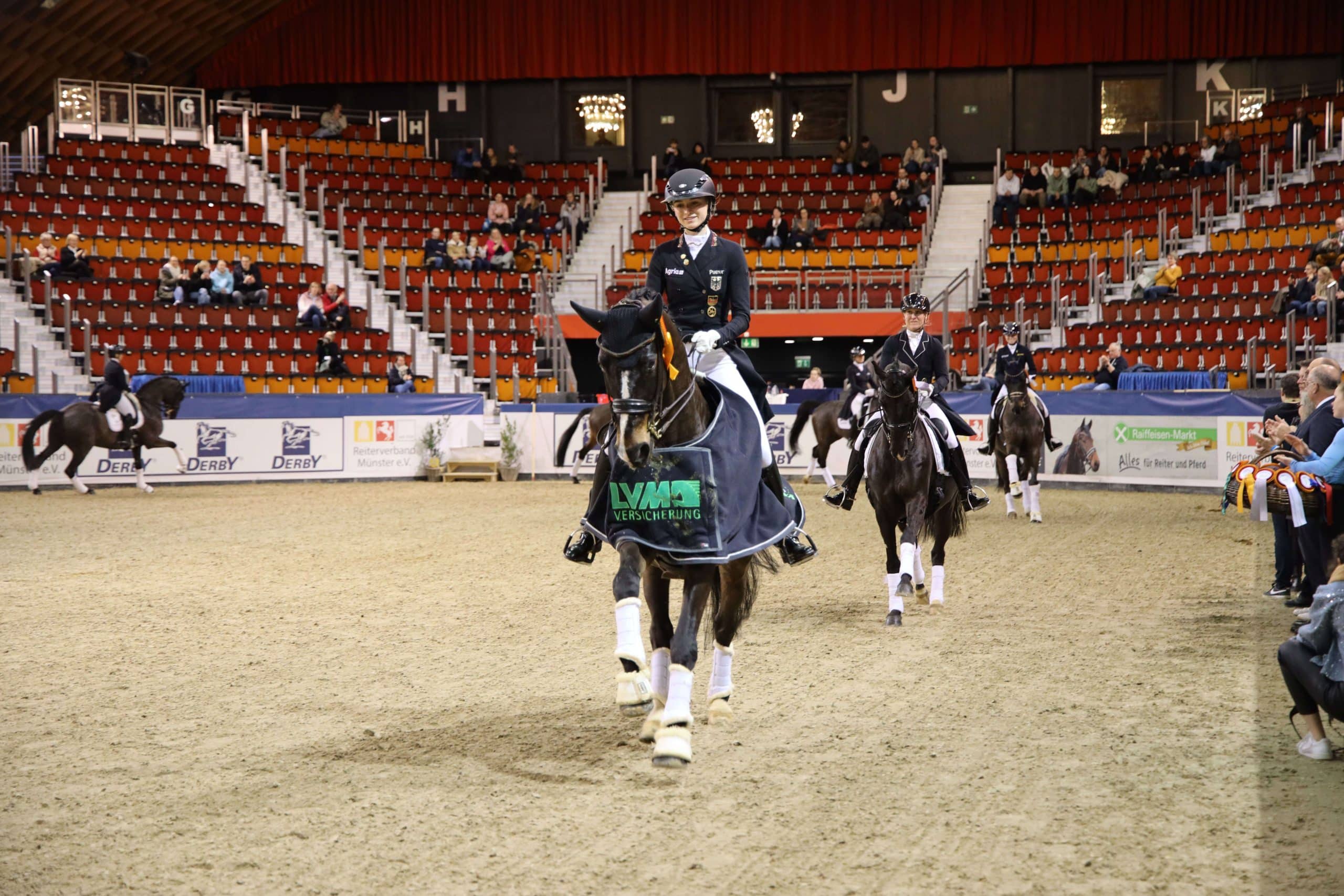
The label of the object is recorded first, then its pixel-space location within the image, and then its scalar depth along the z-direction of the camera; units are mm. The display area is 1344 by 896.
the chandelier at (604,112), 37875
